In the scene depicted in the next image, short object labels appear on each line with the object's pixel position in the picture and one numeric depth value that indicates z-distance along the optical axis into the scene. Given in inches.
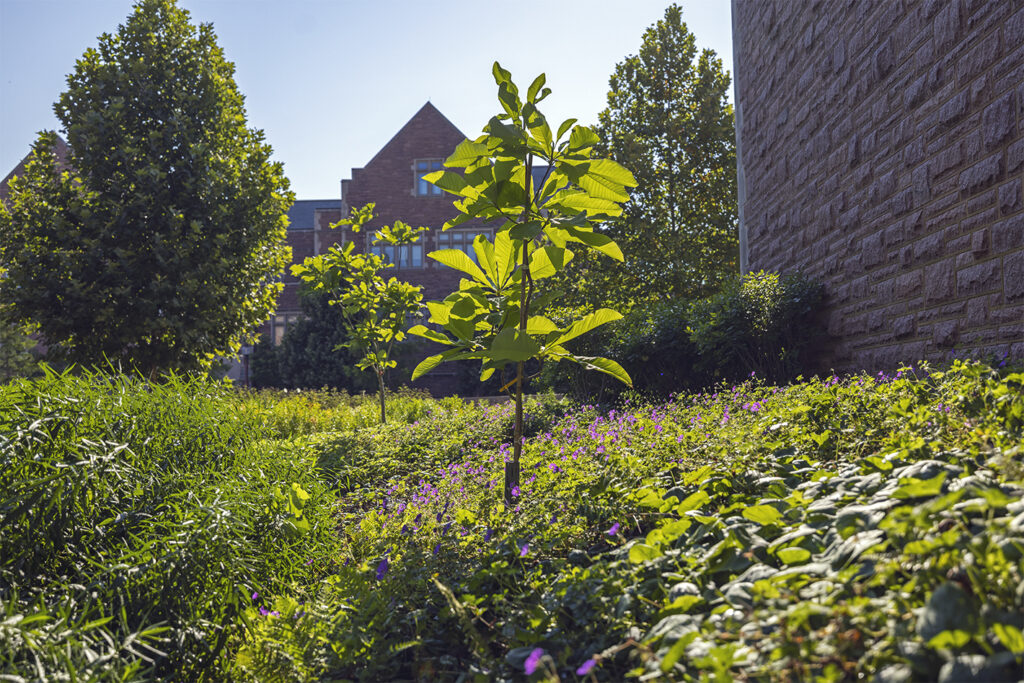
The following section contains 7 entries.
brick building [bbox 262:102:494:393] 1016.2
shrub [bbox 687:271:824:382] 253.3
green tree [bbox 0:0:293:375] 366.0
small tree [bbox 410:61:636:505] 119.2
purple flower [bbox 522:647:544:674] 58.7
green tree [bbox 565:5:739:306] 635.5
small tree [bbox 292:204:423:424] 323.9
